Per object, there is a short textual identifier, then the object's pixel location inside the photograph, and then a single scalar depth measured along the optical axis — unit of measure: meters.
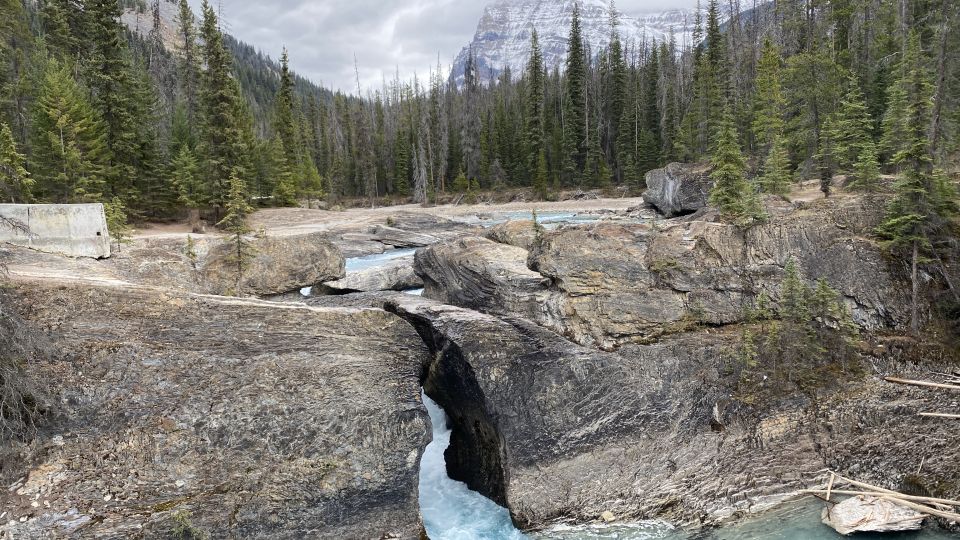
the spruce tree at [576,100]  64.44
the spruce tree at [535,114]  65.56
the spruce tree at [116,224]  20.19
